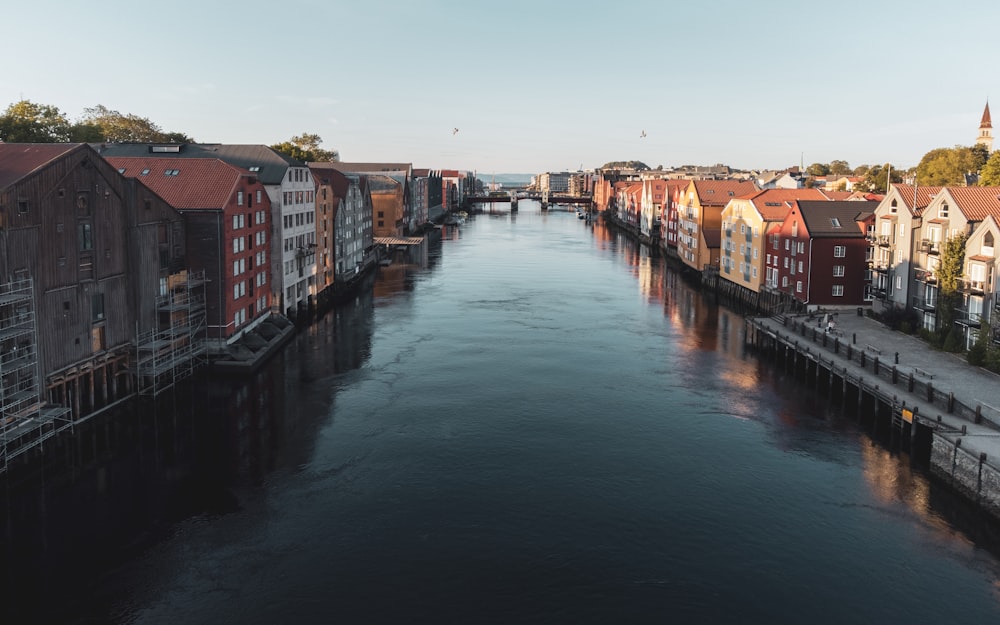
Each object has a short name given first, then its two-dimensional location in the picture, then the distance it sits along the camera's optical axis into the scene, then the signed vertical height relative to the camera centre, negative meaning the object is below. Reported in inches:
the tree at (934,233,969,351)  2016.5 -155.7
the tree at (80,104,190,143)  4562.0 +555.0
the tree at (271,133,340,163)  5354.3 +603.6
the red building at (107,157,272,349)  2028.8 -18.6
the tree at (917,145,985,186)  4551.4 +334.0
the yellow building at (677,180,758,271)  4020.7 +17.3
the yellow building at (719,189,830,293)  3125.0 -38.6
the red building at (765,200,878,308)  2682.1 -127.6
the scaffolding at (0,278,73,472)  1296.8 -285.0
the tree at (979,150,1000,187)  3341.5 +214.3
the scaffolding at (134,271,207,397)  1764.3 -293.3
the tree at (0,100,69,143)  3253.0 +418.6
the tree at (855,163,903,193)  5518.7 +323.2
